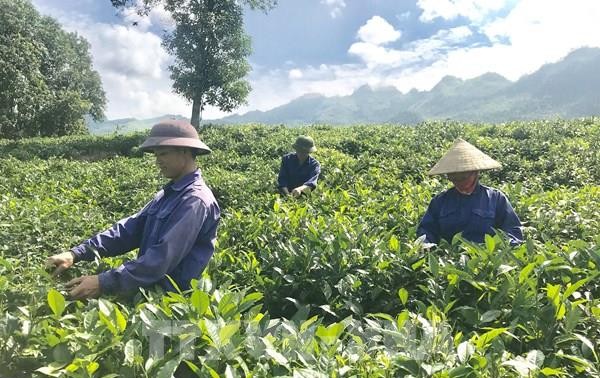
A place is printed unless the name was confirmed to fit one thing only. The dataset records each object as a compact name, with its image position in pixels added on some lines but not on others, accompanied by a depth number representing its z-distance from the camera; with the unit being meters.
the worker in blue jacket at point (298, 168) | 7.25
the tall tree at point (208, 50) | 23.34
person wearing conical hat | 3.97
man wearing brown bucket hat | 2.44
